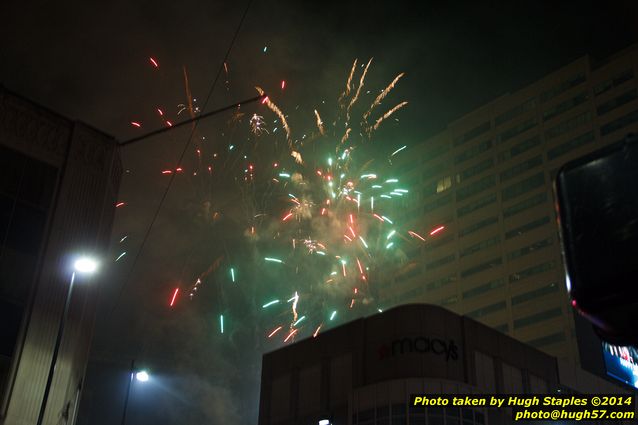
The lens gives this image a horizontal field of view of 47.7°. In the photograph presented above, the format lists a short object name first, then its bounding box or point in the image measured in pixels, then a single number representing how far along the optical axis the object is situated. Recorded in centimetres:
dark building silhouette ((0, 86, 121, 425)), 3294
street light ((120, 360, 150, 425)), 4144
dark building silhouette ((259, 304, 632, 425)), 4531
